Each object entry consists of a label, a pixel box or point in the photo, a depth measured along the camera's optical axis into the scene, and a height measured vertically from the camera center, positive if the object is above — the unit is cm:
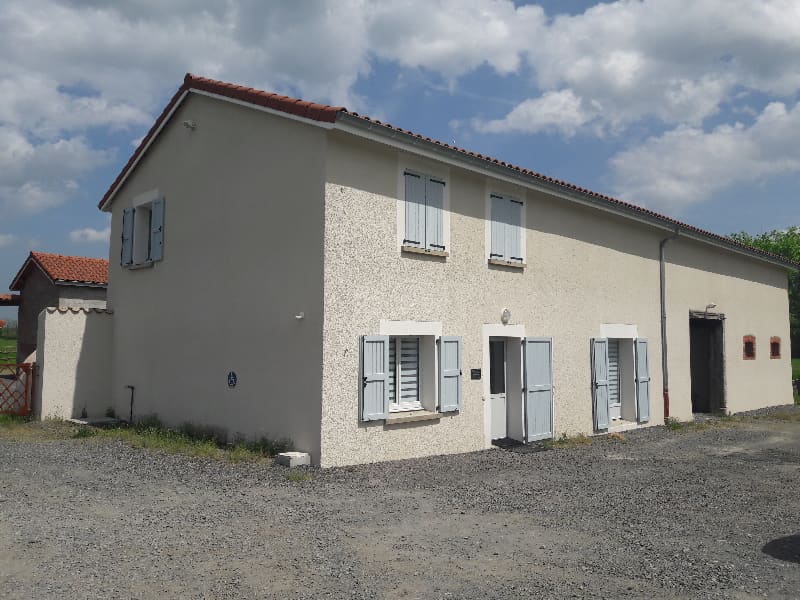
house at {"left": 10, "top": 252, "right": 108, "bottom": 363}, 1888 +223
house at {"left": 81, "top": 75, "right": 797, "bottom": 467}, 832 +111
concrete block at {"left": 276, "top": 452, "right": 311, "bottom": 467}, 789 -116
